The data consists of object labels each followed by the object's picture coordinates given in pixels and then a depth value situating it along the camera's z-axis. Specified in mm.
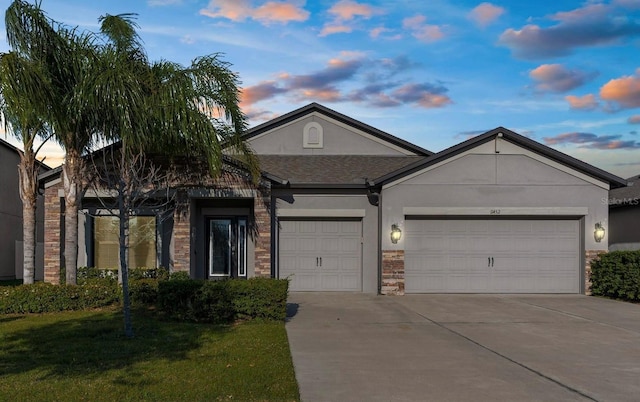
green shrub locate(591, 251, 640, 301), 15250
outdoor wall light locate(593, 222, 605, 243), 16625
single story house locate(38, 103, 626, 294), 16578
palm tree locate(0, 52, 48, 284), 11250
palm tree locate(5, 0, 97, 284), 11945
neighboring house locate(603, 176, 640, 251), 20209
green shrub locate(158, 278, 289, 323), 11070
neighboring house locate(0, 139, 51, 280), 22766
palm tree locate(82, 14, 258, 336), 11086
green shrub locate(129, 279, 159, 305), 12688
